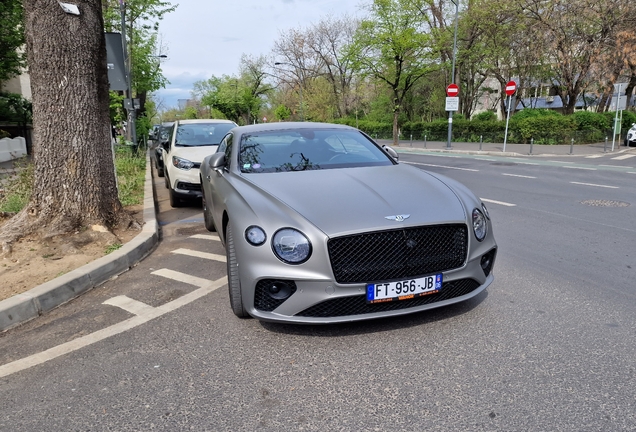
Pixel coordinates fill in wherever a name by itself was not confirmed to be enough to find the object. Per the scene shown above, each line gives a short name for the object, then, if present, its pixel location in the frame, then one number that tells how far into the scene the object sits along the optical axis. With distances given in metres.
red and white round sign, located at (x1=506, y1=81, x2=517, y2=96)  23.73
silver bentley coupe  2.99
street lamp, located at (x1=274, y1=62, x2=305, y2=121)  52.87
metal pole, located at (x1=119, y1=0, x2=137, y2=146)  22.09
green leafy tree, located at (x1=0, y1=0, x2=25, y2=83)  19.87
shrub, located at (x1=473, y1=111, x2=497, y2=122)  42.94
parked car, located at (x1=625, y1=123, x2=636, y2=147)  24.09
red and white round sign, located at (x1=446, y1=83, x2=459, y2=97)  27.48
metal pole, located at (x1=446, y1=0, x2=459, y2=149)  27.75
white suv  8.44
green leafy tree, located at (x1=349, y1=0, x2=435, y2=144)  30.80
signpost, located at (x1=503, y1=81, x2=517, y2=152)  23.68
